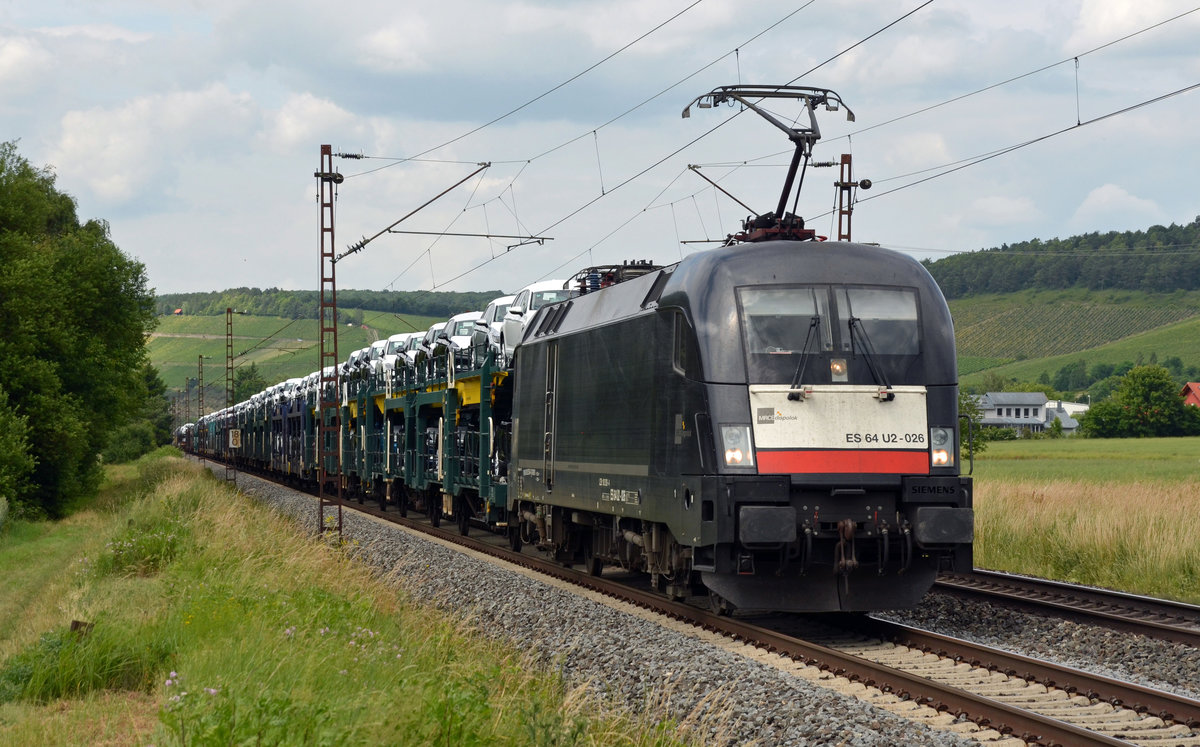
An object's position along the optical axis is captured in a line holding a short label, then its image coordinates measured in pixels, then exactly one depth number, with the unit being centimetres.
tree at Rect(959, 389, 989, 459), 6232
